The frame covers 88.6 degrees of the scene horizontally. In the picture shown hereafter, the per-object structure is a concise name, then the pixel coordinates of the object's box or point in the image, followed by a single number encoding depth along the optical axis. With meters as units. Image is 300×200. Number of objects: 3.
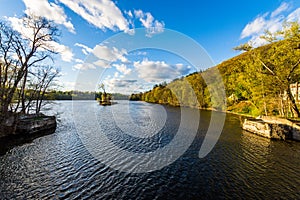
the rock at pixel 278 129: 20.81
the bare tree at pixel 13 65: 18.89
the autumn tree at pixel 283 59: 23.03
